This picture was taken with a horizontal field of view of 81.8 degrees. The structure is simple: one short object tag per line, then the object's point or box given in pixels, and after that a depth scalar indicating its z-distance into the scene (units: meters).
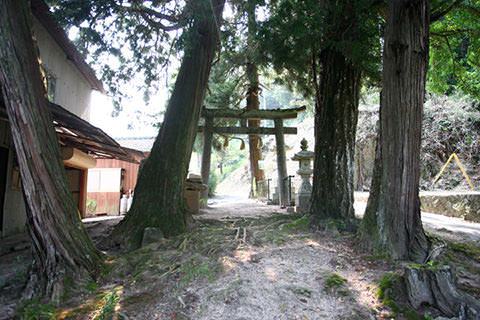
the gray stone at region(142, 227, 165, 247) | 4.28
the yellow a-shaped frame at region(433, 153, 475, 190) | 10.78
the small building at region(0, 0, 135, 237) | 5.55
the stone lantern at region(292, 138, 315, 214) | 7.47
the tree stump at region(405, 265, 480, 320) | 2.46
